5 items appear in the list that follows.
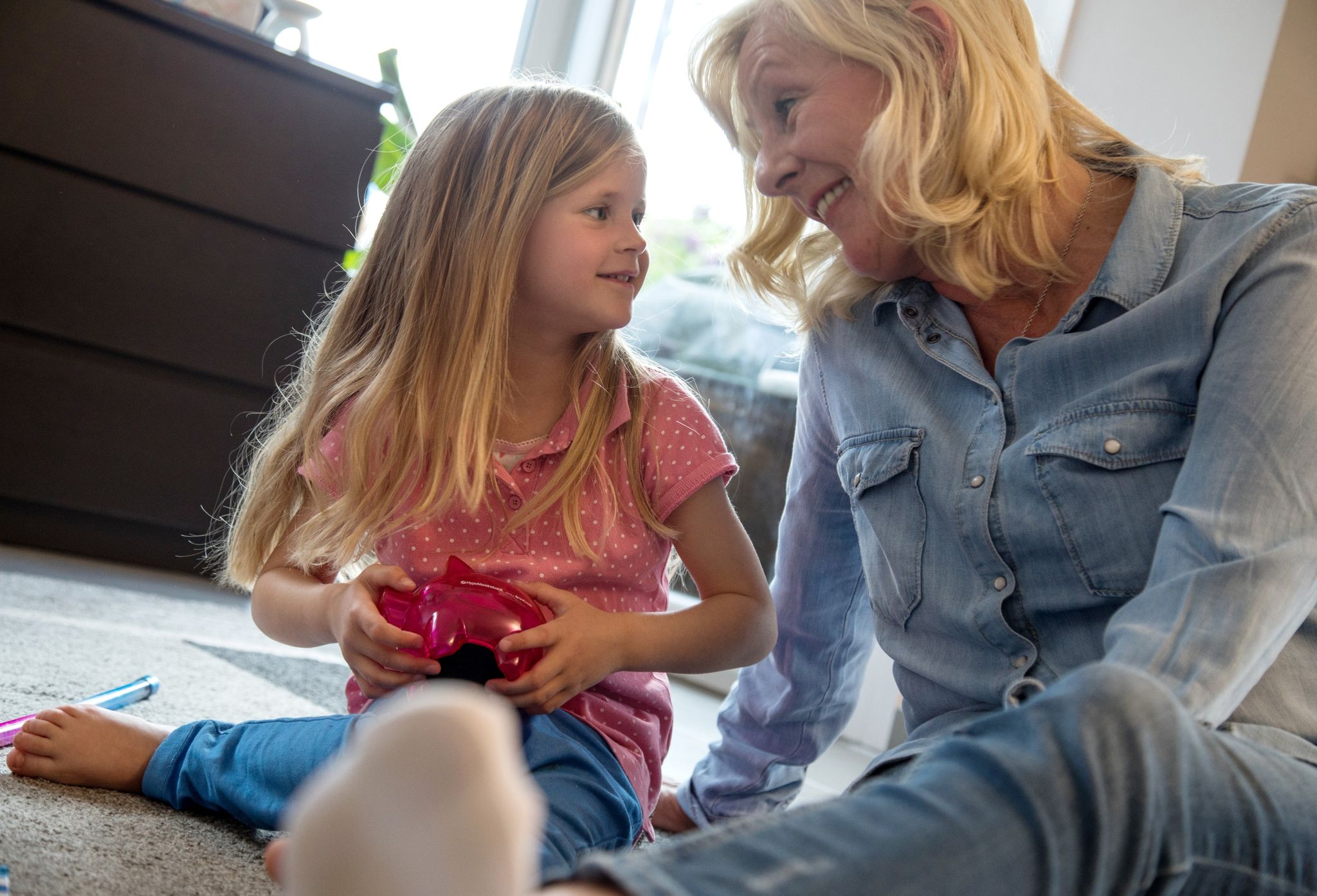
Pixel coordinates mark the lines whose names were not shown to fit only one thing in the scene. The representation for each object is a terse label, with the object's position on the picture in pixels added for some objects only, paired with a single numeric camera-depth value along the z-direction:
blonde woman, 0.50
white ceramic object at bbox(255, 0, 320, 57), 2.02
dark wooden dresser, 1.78
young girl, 1.00
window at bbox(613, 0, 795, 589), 2.22
